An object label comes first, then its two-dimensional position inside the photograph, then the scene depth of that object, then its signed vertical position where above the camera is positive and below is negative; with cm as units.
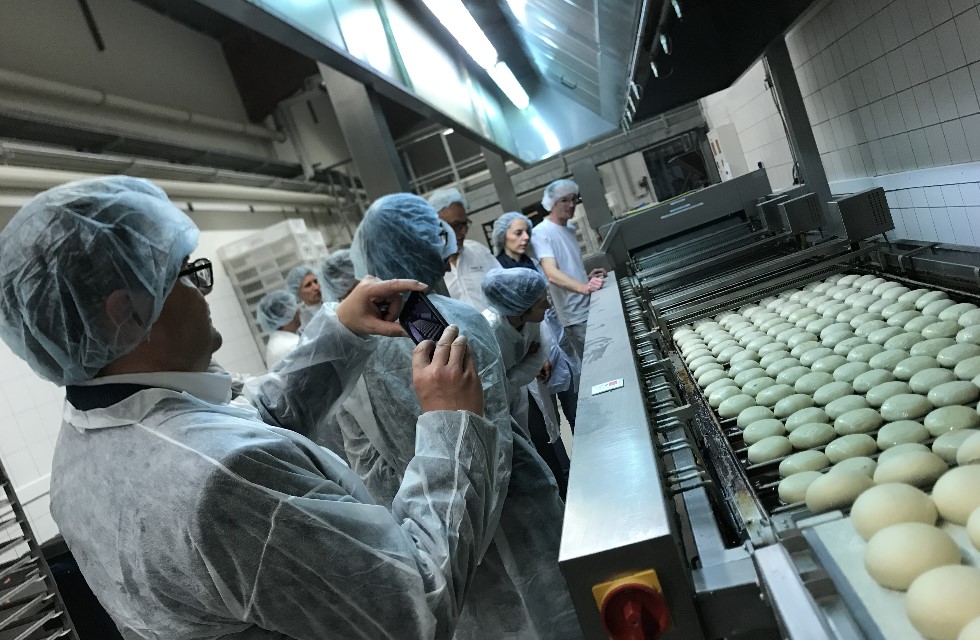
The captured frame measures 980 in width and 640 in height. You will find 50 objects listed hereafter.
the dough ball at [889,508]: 98 -56
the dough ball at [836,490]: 116 -60
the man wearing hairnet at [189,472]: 96 -19
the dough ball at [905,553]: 87 -57
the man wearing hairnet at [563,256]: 470 -22
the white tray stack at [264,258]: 657 +65
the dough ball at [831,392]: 167 -62
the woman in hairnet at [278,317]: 494 +5
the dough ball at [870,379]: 164 -62
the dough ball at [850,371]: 174 -62
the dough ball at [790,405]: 170 -63
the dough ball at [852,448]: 138 -63
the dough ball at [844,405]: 156 -62
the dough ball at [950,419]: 130 -62
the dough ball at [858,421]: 147 -63
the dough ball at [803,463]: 137 -62
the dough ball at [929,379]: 152 -62
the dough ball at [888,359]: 173 -62
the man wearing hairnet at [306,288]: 552 +21
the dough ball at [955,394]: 142 -62
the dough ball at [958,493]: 97 -57
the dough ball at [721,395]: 192 -62
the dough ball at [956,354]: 158 -61
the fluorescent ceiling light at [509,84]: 391 +99
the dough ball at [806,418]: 159 -63
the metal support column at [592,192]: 502 +13
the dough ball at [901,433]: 134 -63
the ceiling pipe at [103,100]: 441 +209
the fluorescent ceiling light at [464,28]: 246 +87
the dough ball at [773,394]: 179 -62
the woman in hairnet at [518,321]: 295 -35
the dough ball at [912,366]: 163 -62
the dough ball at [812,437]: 150 -64
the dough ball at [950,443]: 120 -61
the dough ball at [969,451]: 110 -58
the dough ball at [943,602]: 77 -57
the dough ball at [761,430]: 160 -62
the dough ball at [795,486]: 126 -61
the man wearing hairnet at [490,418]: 180 -48
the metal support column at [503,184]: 658 +55
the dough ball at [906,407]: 145 -63
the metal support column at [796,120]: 304 +7
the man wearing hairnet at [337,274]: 415 +17
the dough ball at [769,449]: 149 -63
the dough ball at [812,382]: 179 -63
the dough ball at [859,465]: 126 -62
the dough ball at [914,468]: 115 -60
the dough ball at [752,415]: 171 -62
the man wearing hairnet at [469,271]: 448 -10
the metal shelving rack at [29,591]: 299 -74
